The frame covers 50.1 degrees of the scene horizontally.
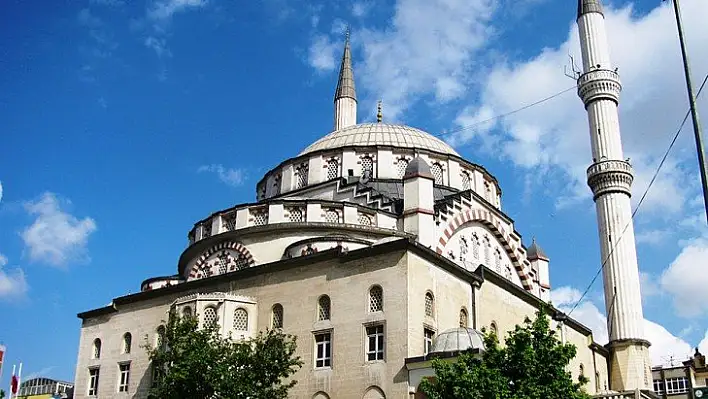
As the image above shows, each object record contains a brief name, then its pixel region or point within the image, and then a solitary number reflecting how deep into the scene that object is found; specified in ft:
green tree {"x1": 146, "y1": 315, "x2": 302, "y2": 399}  60.39
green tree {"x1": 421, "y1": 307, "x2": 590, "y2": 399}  50.93
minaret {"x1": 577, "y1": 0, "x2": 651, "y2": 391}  102.12
